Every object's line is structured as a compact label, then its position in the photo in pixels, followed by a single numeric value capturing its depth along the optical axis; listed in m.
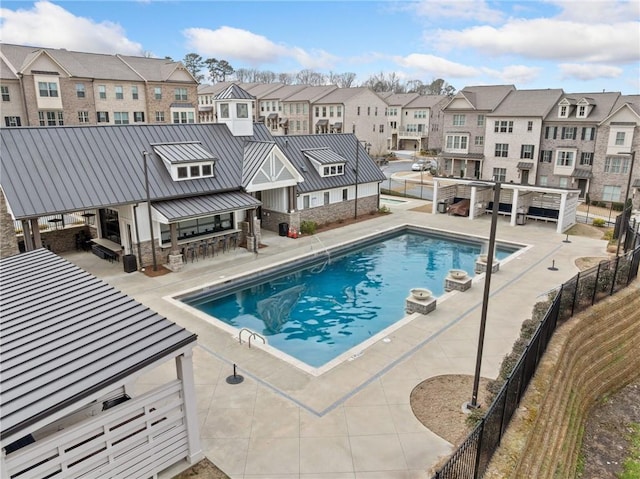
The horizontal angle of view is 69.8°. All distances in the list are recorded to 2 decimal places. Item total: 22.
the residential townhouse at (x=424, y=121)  79.25
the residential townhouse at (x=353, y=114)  69.88
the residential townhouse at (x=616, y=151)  38.62
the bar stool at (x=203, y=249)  24.58
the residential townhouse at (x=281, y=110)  74.94
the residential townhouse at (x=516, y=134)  44.69
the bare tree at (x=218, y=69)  126.05
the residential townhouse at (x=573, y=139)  41.34
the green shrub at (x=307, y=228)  29.55
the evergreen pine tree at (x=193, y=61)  119.36
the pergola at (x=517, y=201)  30.53
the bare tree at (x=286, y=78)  156.25
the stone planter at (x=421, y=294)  17.80
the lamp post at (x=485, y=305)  9.82
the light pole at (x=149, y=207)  21.30
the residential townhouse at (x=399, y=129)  83.88
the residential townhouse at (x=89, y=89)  45.94
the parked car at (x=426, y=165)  60.44
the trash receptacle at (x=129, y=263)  22.09
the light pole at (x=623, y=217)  22.85
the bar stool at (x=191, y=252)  23.92
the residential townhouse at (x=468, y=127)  50.16
